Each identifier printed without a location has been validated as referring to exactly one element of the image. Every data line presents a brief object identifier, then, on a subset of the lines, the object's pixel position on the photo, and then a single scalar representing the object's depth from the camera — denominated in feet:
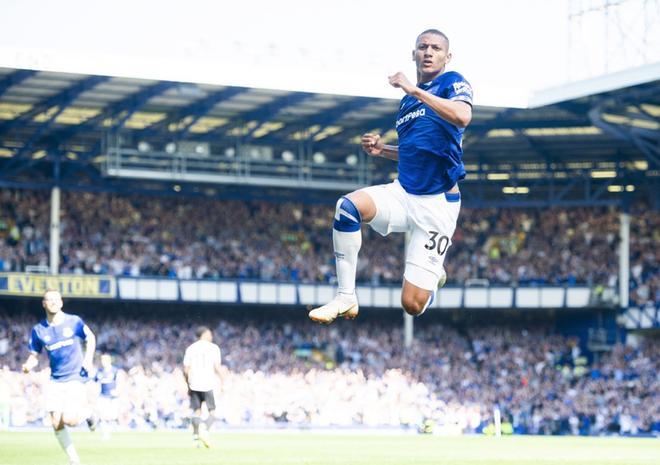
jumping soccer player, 32.04
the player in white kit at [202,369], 64.64
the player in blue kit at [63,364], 49.19
